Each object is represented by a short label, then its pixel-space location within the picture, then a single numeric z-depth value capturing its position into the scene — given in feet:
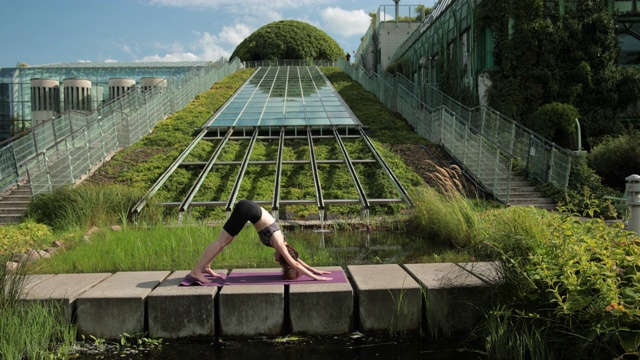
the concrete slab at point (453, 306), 13.01
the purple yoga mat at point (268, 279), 14.08
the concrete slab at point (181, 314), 13.01
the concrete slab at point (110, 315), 12.95
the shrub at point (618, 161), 40.34
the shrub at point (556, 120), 55.11
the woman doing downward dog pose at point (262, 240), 14.06
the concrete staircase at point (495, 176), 36.94
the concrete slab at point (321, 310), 13.10
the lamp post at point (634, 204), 16.76
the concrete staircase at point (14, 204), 32.94
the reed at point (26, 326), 11.03
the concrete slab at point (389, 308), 13.20
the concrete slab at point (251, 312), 13.05
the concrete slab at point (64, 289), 12.79
